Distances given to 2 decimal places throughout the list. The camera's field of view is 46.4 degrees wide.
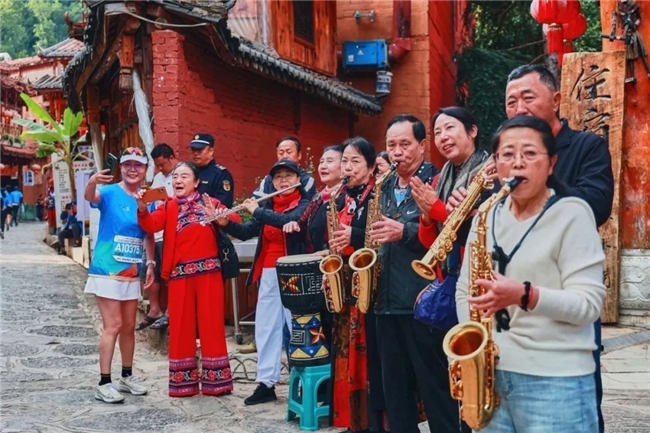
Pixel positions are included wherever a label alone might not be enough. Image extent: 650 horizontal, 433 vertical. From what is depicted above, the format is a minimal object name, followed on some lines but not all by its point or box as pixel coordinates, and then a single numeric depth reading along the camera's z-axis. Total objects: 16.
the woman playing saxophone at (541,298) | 2.60
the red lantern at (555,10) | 9.94
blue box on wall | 15.25
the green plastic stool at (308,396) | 5.24
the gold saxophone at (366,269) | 4.51
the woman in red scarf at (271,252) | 5.96
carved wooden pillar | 8.70
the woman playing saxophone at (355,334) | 4.84
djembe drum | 5.28
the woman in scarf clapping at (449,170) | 3.70
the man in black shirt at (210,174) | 6.84
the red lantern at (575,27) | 10.64
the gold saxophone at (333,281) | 4.91
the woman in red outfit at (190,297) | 6.17
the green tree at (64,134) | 22.75
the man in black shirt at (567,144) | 3.16
